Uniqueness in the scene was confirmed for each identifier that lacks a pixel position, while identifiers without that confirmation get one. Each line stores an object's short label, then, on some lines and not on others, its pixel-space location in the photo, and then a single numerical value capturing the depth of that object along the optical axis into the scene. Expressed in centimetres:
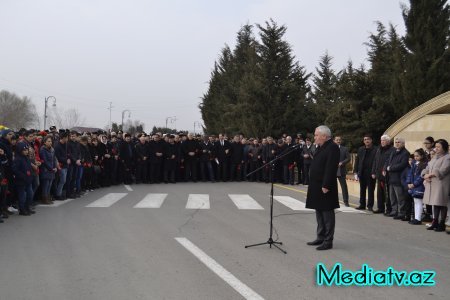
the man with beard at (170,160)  2039
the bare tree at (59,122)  9302
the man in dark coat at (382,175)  1247
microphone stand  783
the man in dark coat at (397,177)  1165
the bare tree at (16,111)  9438
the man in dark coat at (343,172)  1412
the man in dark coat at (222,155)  2166
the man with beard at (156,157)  2006
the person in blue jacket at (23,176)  1104
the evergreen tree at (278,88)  3431
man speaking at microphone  795
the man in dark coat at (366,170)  1332
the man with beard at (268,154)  2086
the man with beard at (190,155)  2103
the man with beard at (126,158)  1948
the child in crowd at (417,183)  1082
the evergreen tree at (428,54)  2359
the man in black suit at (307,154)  1902
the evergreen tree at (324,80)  4266
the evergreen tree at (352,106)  2820
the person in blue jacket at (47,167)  1253
